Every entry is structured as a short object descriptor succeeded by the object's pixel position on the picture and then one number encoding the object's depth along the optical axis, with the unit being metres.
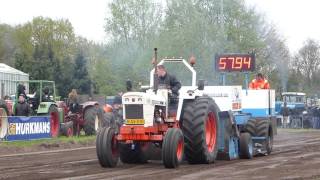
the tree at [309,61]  77.81
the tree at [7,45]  79.12
